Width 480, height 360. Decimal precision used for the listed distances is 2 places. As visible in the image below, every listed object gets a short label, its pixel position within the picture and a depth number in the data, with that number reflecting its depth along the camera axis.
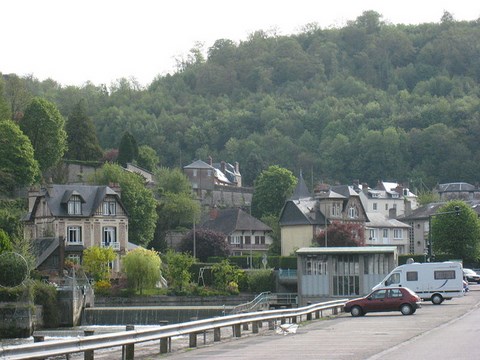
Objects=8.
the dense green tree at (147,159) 164.00
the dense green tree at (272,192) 157.88
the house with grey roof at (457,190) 180.50
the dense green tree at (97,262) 96.44
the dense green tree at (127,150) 153.88
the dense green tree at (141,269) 94.56
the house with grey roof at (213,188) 173.12
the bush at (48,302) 75.50
